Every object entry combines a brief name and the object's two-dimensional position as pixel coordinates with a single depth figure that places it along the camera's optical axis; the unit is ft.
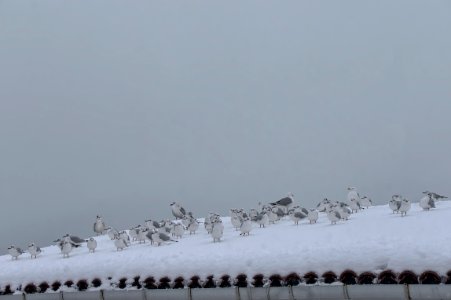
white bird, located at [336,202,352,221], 97.45
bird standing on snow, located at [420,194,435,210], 99.50
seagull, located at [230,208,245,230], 108.25
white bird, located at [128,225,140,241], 108.31
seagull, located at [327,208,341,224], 95.86
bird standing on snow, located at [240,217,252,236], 97.71
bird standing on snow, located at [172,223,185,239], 107.07
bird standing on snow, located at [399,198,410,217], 96.17
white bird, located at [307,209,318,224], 101.80
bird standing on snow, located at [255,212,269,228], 108.25
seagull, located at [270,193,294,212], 117.17
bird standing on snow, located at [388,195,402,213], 97.81
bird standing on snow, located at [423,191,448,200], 106.15
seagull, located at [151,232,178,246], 99.88
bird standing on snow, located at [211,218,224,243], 94.79
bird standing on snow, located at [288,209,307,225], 104.87
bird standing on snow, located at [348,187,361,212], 112.45
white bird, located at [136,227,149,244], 106.63
